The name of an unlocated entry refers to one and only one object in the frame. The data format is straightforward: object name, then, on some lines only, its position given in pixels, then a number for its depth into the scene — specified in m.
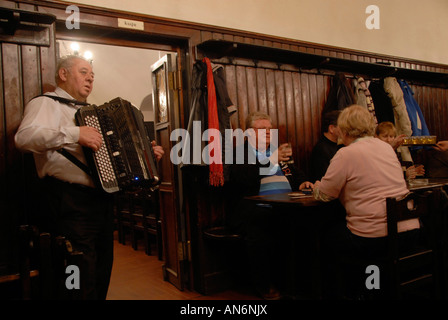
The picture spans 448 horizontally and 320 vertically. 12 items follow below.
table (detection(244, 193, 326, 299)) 2.15
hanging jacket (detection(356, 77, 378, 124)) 3.82
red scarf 2.69
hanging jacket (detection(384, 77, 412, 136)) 4.01
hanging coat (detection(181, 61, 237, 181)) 2.74
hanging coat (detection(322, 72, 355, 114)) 3.64
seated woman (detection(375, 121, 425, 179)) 3.38
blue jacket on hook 4.14
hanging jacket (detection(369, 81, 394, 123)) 4.02
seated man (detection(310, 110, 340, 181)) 3.04
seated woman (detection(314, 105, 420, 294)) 1.90
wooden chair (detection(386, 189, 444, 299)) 1.82
